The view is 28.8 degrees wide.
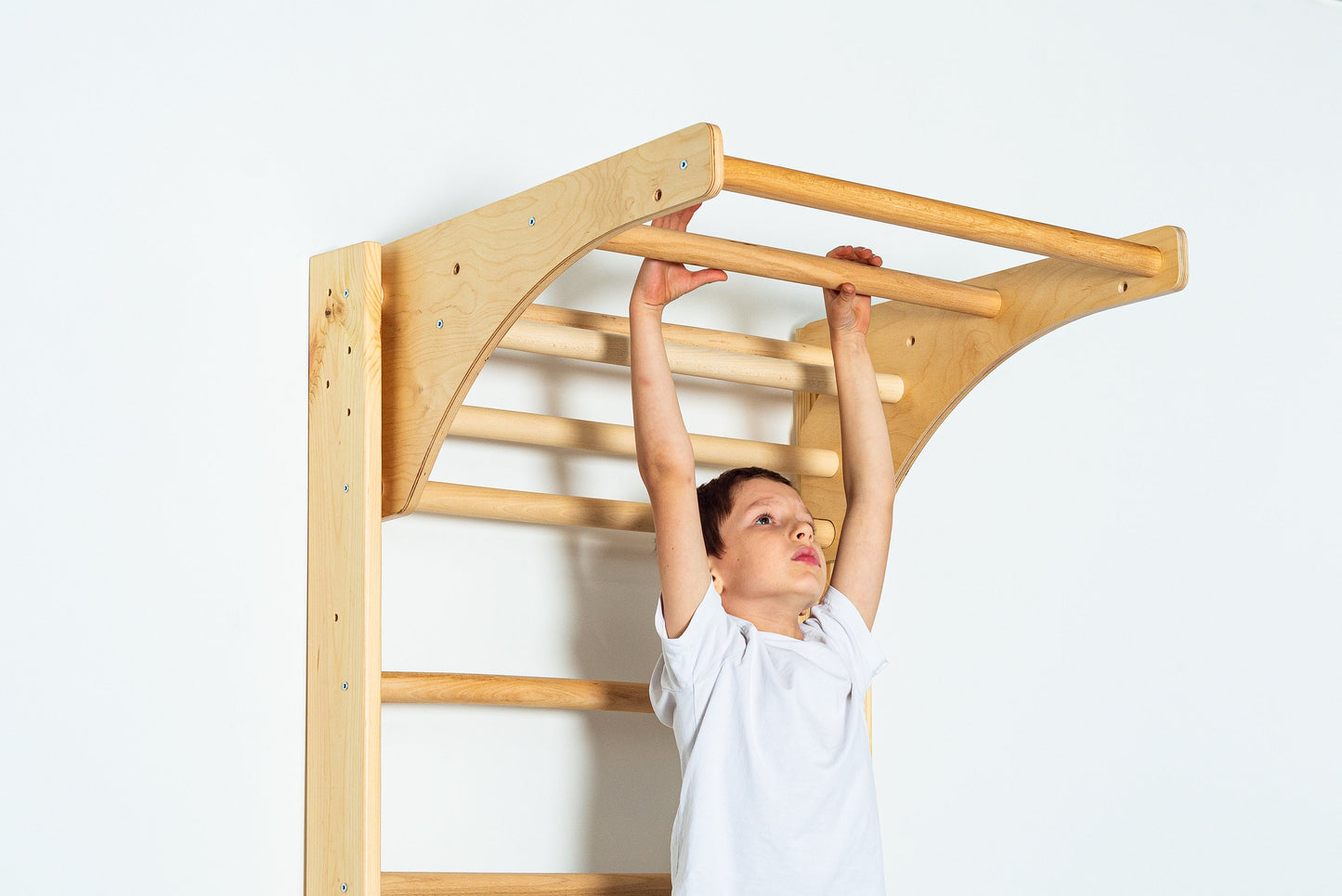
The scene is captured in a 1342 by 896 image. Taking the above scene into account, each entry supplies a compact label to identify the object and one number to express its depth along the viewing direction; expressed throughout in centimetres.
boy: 278
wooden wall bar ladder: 262
